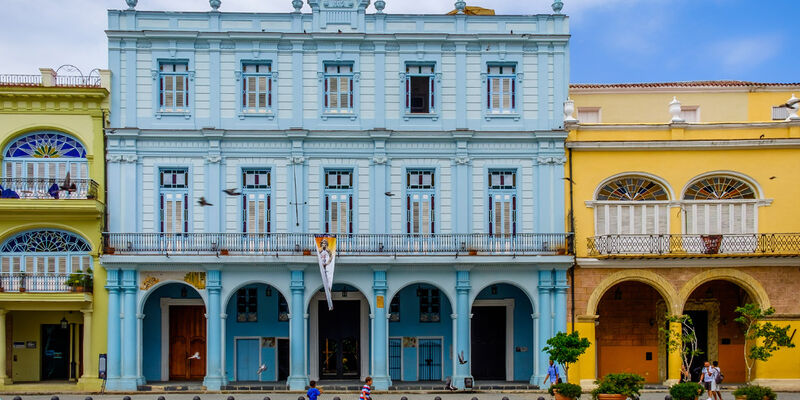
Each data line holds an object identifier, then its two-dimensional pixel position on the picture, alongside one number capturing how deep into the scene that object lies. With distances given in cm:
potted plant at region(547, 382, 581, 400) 2325
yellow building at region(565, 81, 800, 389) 2884
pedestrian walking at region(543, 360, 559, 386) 2700
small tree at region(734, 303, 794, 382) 2622
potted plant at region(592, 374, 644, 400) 2258
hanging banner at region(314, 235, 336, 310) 2767
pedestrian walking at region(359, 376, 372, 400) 2228
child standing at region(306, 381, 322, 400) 2231
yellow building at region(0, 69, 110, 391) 2842
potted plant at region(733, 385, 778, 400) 2117
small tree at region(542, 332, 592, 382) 2528
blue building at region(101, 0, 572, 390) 2873
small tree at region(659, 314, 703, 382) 2720
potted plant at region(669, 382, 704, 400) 2200
